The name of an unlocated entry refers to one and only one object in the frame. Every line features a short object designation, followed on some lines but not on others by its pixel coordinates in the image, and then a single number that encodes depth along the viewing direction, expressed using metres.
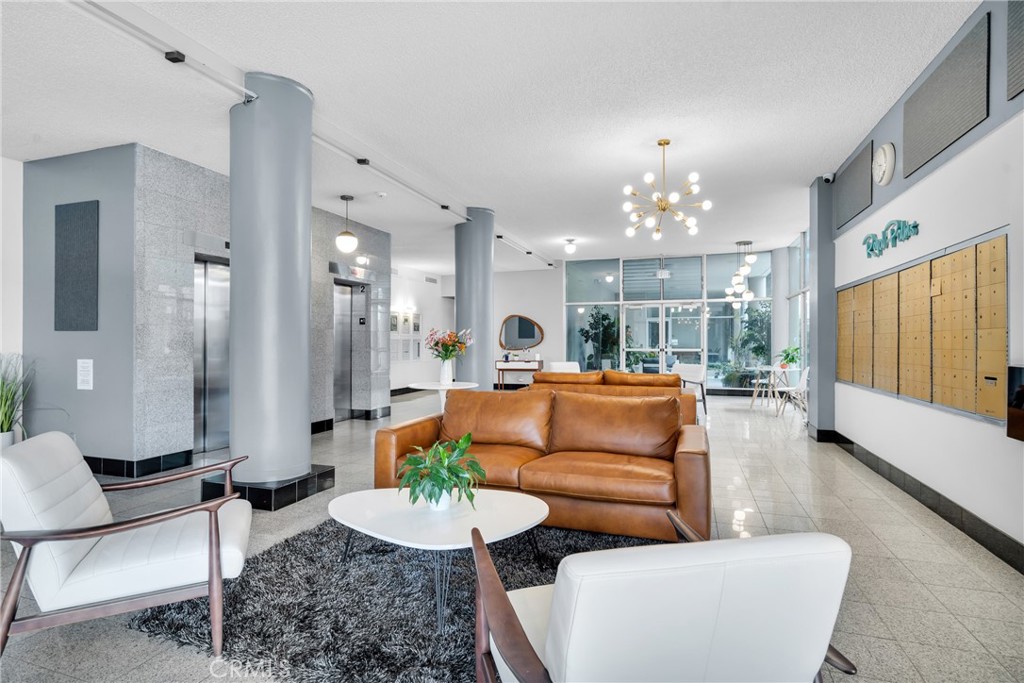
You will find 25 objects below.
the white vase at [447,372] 6.20
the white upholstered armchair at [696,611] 1.01
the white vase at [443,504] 2.57
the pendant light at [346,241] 6.91
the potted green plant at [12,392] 4.79
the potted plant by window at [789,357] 10.07
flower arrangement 6.18
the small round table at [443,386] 5.94
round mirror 13.81
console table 11.70
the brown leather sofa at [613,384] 5.10
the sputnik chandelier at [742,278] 11.29
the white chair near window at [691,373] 9.70
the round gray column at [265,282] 3.92
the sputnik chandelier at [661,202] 5.57
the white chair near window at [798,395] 8.59
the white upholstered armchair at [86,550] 1.97
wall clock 4.77
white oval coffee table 2.25
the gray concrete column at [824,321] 6.54
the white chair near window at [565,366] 10.52
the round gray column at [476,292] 7.68
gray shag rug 2.06
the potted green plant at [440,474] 2.50
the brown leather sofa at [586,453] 3.11
